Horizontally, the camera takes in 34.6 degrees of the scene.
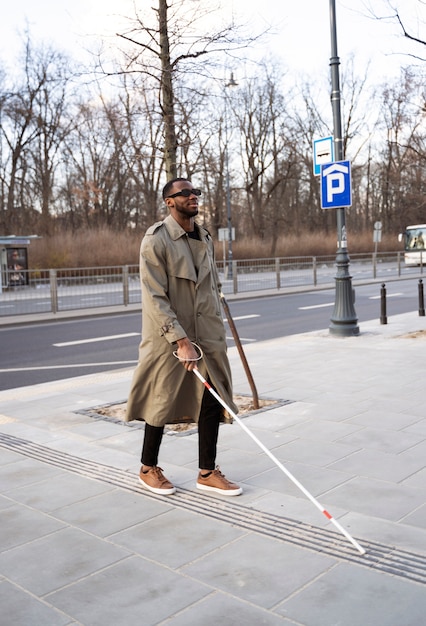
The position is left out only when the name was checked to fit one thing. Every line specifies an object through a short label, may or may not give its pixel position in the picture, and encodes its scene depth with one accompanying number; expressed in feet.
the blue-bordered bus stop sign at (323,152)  37.32
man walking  13.44
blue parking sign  36.63
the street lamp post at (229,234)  112.61
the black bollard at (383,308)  44.01
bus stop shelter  85.71
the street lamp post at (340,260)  37.81
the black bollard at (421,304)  48.69
